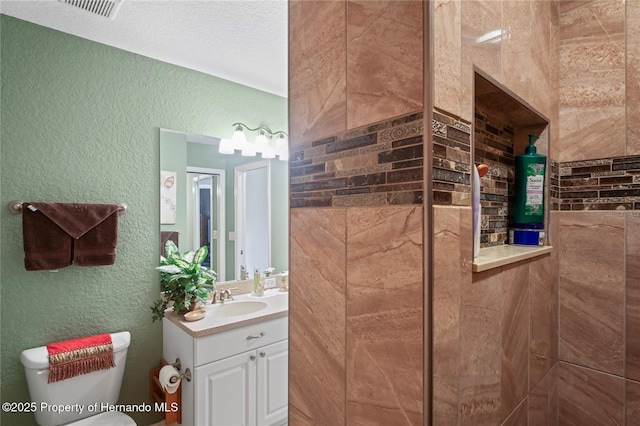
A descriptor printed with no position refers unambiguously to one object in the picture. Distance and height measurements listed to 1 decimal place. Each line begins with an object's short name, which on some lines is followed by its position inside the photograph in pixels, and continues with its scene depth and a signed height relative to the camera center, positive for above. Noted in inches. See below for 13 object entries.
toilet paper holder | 69.8 -36.5
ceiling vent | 58.9 +37.4
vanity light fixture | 93.3 +19.4
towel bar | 63.8 +0.4
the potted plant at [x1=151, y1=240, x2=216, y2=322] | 78.1 -18.2
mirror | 85.4 +1.2
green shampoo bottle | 46.0 +3.0
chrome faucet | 89.4 -24.2
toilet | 62.5 -37.3
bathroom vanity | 68.9 -35.5
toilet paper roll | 69.7 -36.9
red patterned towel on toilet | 63.1 -29.9
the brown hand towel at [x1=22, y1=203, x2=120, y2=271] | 64.6 -5.5
